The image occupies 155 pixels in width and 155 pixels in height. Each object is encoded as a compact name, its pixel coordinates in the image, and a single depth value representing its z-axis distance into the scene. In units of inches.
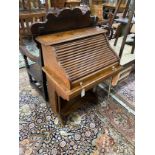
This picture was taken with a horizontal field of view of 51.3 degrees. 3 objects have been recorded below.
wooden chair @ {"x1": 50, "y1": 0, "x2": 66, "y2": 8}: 162.4
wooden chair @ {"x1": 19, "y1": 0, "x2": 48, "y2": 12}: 131.3
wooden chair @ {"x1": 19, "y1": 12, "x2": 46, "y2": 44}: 122.7
